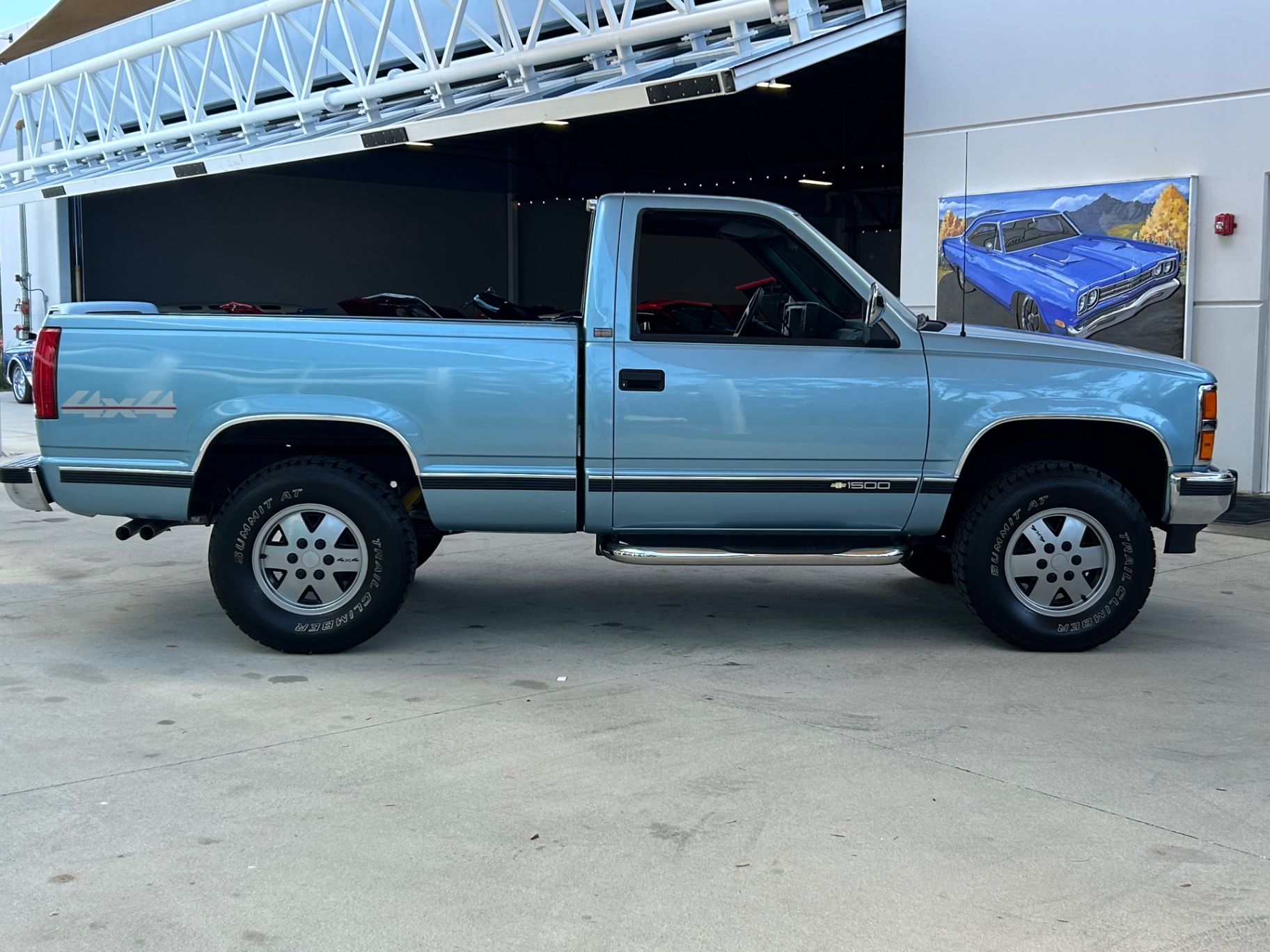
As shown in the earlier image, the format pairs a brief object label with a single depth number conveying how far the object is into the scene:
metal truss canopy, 12.71
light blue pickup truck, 5.88
